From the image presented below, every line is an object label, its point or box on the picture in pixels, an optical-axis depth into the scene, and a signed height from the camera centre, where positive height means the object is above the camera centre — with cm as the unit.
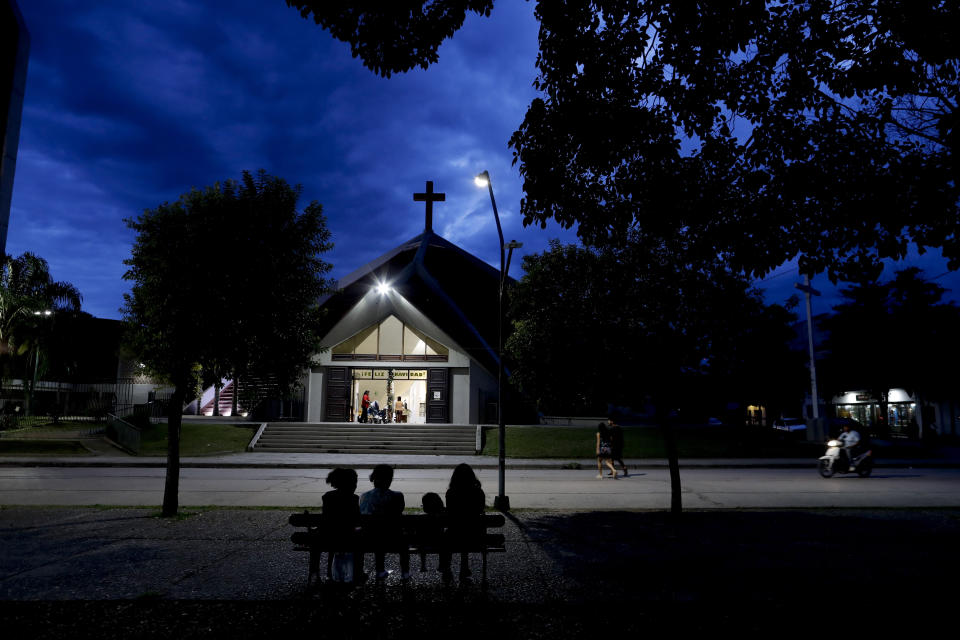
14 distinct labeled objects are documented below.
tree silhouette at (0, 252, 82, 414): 2778 +428
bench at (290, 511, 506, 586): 557 -142
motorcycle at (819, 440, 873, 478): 1644 -192
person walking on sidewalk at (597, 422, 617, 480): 1628 -148
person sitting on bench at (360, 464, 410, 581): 561 -120
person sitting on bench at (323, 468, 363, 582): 560 -119
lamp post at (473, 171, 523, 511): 1014 -66
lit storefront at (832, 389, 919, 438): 3706 -110
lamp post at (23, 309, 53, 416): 2914 +135
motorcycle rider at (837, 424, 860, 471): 1656 -131
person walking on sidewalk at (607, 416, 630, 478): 1632 -137
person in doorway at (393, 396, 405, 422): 3192 -111
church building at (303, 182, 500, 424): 3134 +156
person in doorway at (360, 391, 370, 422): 3045 -84
